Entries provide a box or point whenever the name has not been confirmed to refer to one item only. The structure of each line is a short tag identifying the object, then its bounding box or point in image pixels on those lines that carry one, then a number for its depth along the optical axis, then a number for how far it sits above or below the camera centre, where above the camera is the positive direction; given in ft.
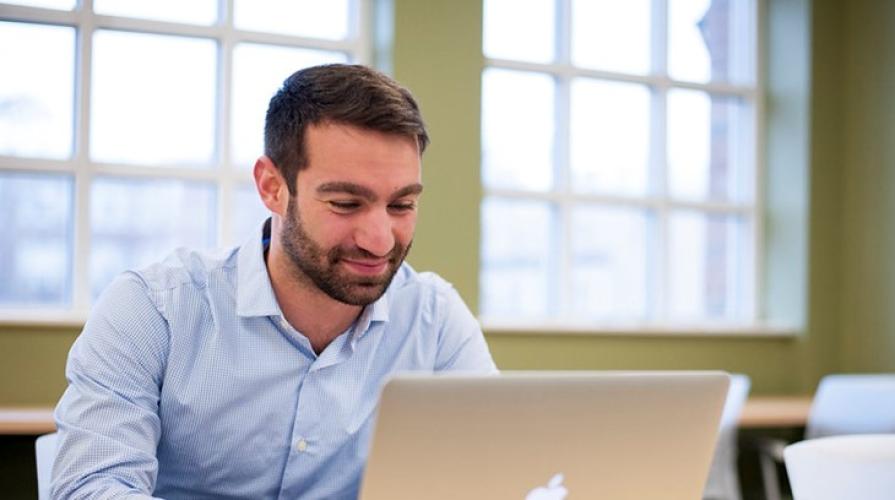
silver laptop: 3.22 -0.59
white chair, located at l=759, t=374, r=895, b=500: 11.70 -1.72
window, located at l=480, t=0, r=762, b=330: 15.28 +1.46
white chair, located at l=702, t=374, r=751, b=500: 11.91 -2.29
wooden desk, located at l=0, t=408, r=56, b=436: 9.87 -1.69
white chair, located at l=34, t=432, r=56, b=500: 5.15 -1.08
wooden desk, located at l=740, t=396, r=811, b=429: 12.78 -1.99
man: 4.84 -0.38
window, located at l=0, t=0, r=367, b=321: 12.61 +1.51
